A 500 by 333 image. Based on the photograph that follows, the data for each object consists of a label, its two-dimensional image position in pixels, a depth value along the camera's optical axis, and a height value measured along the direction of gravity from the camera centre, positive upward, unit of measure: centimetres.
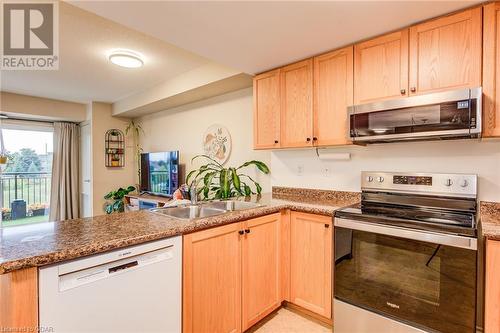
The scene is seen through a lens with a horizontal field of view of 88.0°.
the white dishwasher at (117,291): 103 -58
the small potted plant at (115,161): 503 +5
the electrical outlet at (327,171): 246 -6
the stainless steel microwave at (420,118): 152 +31
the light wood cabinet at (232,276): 151 -75
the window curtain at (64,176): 512 -26
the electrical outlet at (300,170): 266 -6
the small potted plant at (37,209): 501 -90
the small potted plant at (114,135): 504 +55
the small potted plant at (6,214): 475 -95
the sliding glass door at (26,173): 471 -19
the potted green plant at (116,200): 471 -69
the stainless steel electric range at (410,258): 138 -56
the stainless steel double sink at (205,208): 206 -38
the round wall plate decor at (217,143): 352 +30
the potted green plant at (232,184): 277 -23
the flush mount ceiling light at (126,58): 276 +114
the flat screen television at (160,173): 407 -15
